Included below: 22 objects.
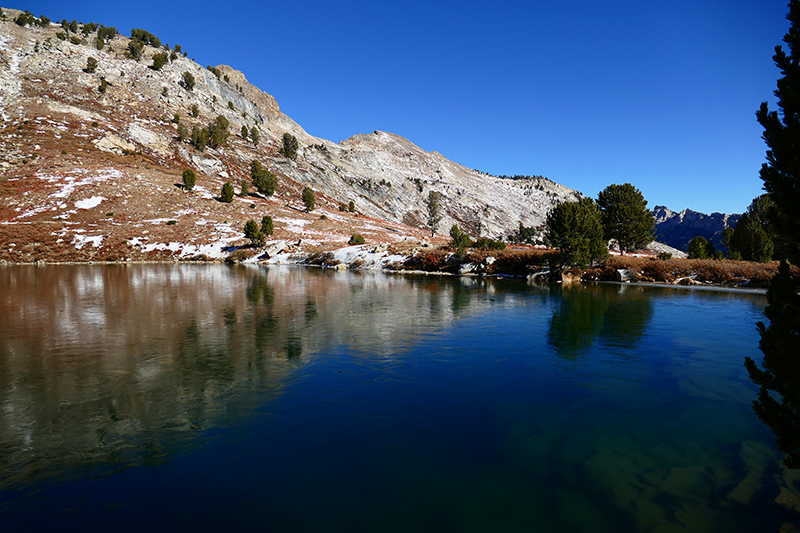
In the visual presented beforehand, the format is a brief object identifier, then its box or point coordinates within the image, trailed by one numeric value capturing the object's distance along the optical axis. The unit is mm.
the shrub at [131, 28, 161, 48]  155500
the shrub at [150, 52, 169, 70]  139125
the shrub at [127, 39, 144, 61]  141000
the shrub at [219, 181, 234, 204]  88312
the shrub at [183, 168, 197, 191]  90688
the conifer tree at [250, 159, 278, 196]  101812
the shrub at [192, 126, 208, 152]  113500
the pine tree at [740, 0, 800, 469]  4965
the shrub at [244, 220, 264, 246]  69312
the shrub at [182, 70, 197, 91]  142750
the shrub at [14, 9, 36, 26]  137500
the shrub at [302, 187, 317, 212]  100875
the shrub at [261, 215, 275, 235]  73350
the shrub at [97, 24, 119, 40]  148775
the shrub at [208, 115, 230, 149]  120125
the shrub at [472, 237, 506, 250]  64812
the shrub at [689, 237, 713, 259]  59625
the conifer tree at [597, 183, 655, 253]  59031
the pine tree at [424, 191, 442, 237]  109625
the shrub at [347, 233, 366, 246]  73938
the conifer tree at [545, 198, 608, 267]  44750
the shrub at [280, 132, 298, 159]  141000
